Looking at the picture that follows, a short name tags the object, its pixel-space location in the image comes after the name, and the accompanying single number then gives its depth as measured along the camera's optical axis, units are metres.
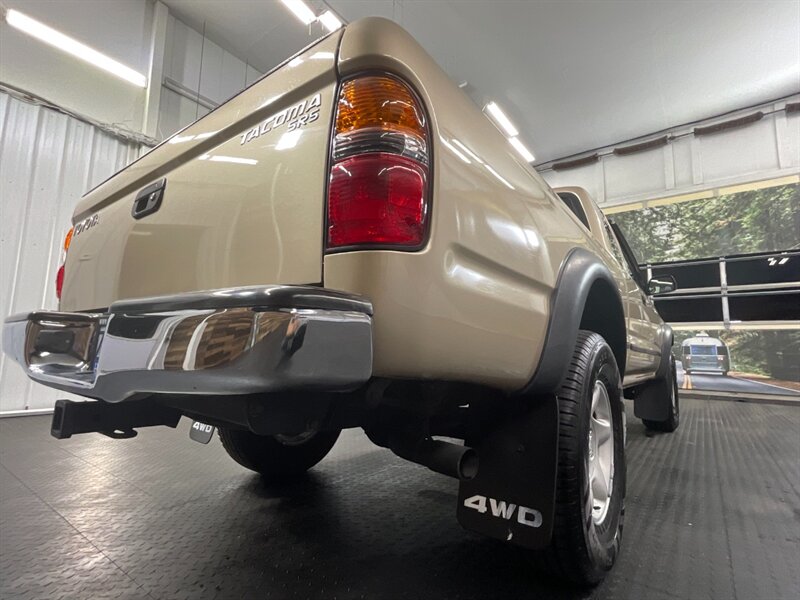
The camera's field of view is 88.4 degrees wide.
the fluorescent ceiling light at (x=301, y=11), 4.82
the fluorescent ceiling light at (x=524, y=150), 7.83
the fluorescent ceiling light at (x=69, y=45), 4.21
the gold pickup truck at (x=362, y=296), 0.67
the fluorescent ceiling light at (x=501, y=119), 6.96
